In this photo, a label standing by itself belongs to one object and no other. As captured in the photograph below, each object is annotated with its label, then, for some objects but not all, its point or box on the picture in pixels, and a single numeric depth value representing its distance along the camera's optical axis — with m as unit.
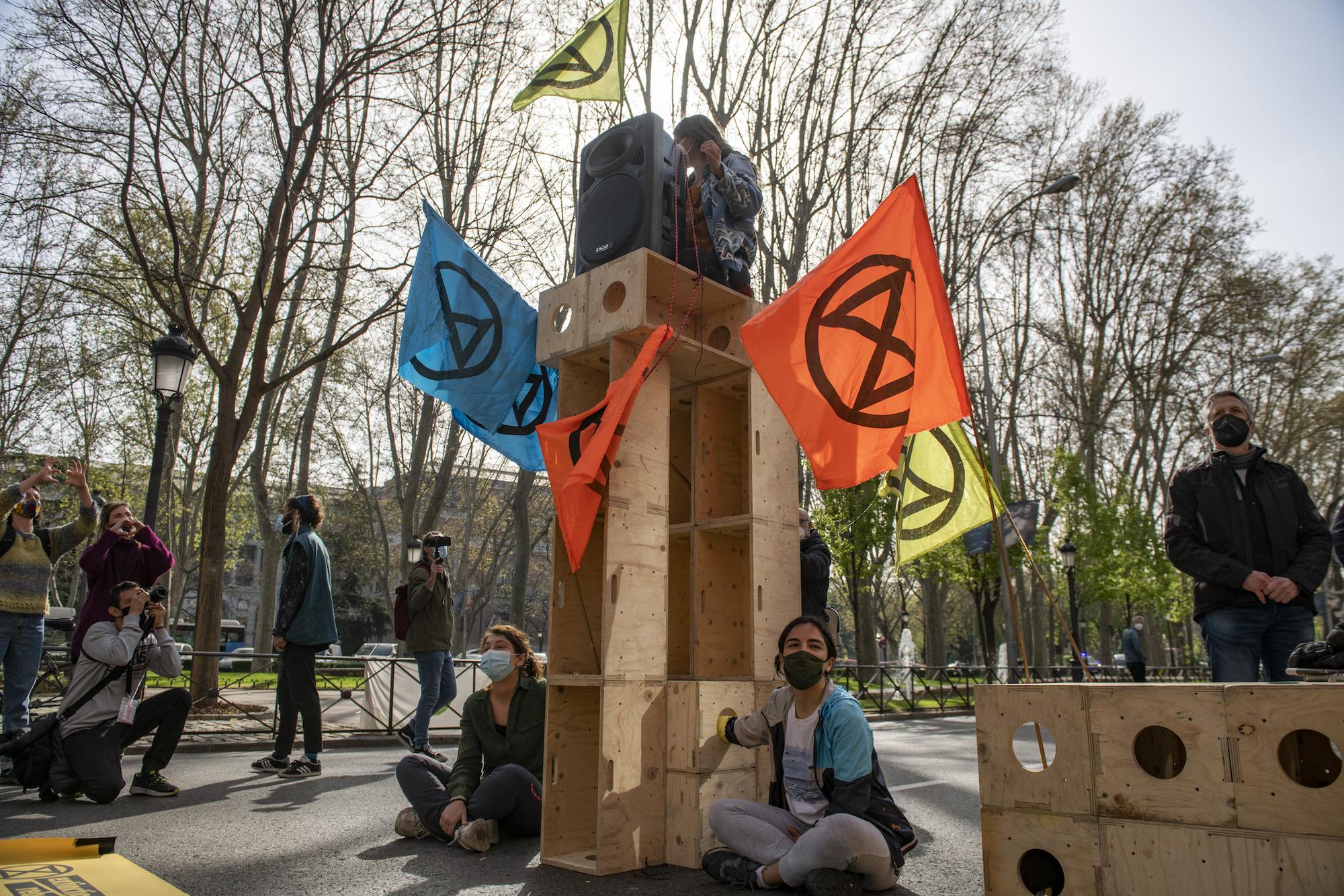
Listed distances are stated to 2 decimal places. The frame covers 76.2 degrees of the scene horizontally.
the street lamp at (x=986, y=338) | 19.08
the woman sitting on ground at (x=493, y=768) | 4.44
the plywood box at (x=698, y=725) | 4.11
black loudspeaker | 4.86
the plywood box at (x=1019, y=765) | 2.94
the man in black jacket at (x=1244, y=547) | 4.07
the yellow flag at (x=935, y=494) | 5.97
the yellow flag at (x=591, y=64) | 6.16
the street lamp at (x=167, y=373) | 8.80
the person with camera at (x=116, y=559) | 5.93
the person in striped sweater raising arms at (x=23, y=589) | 6.10
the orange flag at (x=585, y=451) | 4.10
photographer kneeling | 5.14
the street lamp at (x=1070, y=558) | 21.81
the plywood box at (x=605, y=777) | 3.92
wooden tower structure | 4.08
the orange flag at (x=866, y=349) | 4.05
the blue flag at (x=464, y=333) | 5.64
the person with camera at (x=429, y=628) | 7.19
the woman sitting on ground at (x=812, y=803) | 3.37
